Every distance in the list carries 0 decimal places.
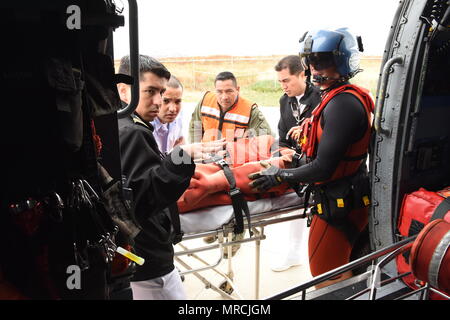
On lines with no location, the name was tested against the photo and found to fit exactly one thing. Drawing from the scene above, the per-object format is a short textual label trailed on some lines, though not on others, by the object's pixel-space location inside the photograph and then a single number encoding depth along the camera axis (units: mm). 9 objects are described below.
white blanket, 2404
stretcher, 2424
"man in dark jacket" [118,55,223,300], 1608
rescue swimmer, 2275
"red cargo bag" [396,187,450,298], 2129
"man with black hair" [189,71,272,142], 3854
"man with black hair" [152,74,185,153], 2264
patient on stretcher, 2428
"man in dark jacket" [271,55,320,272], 3554
